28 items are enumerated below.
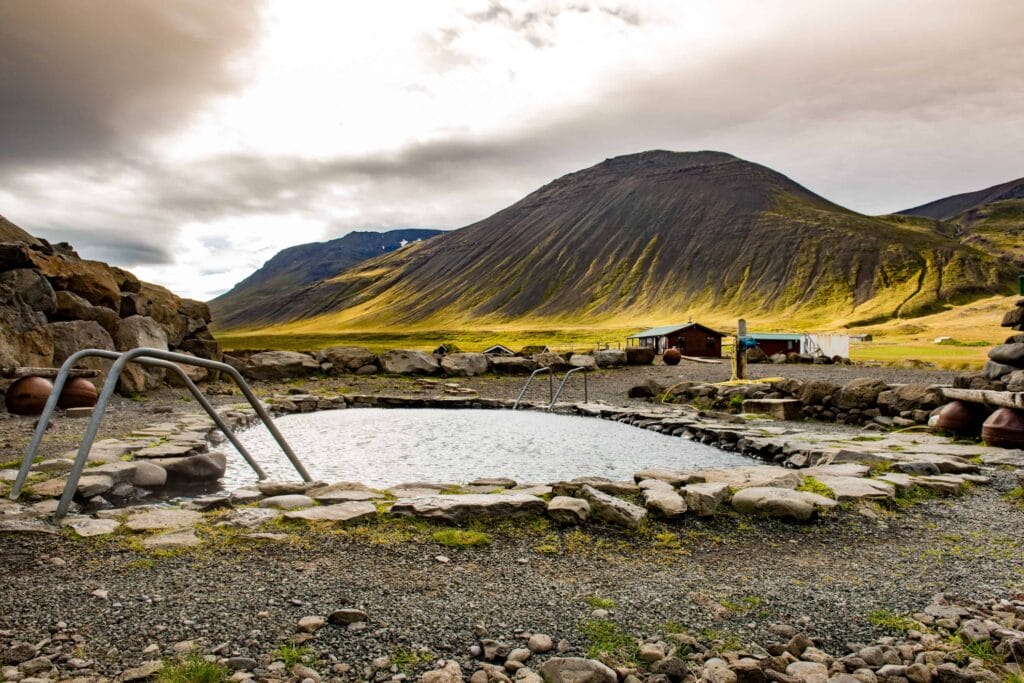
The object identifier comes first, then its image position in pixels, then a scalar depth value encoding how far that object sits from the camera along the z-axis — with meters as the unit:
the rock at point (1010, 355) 11.59
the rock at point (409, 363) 28.23
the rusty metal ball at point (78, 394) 13.49
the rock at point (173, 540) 5.03
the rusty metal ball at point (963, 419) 10.84
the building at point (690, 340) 69.50
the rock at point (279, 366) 25.47
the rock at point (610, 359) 31.50
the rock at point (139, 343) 18.39
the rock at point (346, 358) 28.10
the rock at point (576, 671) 3.18
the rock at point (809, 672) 3.20
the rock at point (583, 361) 30.09
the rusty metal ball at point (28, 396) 12.96
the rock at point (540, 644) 3.53
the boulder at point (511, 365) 29.47
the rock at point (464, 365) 28.67
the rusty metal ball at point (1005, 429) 9.69
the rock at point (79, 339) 16.97
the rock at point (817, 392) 15.13
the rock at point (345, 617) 3.77
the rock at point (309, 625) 3.66
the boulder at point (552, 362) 29.73
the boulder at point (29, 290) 15.78
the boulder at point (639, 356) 33.25
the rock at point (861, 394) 14.06
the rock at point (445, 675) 3.16
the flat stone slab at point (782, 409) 15.27
